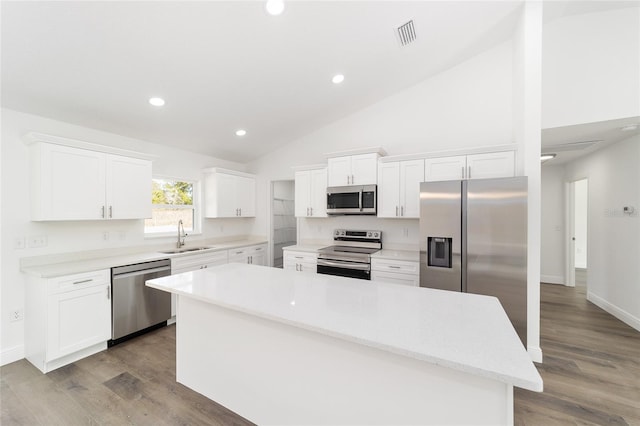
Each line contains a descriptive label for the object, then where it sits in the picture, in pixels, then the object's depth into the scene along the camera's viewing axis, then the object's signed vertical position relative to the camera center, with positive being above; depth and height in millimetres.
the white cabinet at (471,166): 2766 +556
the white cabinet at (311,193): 4043 +336
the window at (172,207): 3836 +95
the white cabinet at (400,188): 3289 +347
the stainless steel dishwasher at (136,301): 2773 -1047
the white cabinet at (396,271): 3055 -728
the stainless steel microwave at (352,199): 3537 +202
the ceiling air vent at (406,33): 2471 +1843
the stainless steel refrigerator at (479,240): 2418 -266
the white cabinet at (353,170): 3568 +645
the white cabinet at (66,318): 2344 -1043
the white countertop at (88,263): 2434 -564
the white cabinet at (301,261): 3750 -731
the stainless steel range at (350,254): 3318 -561
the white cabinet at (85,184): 2525 +314
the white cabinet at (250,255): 4349 -764
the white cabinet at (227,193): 4375 +362
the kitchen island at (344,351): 1024 -717
